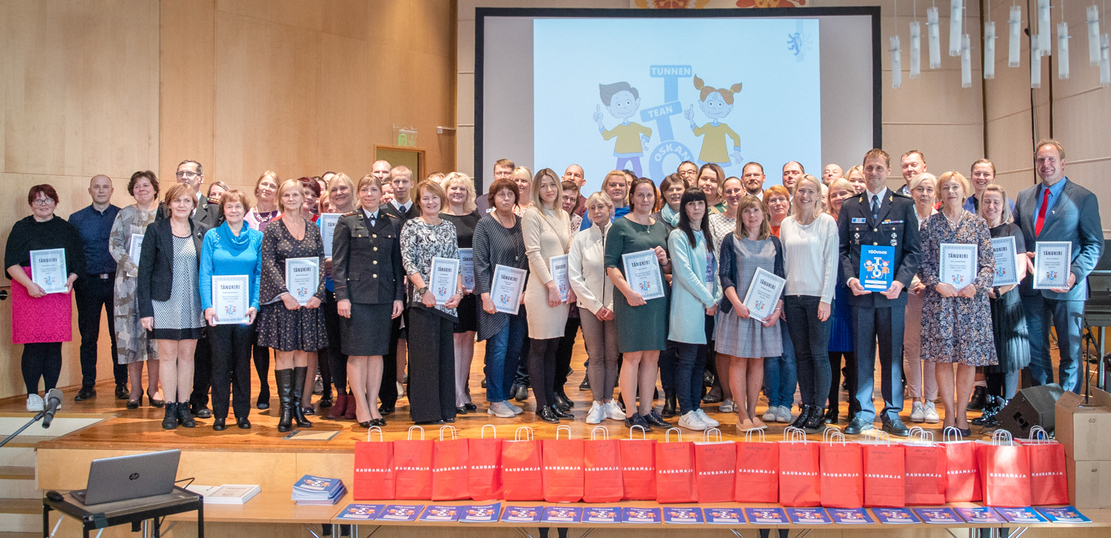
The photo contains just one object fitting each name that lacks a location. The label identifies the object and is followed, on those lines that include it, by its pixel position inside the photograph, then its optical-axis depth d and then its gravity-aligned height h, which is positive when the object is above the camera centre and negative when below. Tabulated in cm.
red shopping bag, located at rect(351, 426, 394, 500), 396 -95
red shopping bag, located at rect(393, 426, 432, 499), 396 -93
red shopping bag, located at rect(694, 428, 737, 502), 390 -93
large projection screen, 847 +204
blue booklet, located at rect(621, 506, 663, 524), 368 -110
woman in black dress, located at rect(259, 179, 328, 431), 452 -14
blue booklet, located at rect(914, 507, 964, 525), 368 -110
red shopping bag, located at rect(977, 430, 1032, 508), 387 -95
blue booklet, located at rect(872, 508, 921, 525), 368 -110
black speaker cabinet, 420 -70
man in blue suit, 485 +11
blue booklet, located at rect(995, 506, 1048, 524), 369 -110
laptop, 326 -82
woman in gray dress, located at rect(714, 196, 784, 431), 443 -15
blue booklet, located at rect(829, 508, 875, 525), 368 -110
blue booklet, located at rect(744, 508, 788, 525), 367 -110
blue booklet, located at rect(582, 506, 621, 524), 368 -110
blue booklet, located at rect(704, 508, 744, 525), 369 -110
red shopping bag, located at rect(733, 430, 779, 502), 389 -95
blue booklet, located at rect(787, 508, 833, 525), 366 -110
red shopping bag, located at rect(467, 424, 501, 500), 394 -93
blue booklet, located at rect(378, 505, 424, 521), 371 -109
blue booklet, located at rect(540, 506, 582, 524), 369 -110
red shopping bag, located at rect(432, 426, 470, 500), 394 -93
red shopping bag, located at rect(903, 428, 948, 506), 386 -94
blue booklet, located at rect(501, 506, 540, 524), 369 -109
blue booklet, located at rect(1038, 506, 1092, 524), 371 -111
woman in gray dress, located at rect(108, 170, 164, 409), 511 -1
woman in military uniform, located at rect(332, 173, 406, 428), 450 +1
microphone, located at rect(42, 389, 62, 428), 348 -53
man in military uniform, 440 +1
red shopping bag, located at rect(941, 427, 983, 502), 391 -95
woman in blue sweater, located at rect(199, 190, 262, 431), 450 -15
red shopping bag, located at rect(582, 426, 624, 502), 389 -93
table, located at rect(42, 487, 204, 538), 315 -93
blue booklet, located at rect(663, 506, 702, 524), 367 -110
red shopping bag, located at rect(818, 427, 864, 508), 384 -93
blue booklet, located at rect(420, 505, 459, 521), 372 -110
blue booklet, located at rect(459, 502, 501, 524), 369 -109
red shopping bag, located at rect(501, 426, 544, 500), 393 -94
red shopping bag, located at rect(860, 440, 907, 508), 384 -94
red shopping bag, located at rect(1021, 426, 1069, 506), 390 -95
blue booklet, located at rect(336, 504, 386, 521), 371 -109
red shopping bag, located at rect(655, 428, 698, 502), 389 -92
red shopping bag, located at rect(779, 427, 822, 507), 386 -94
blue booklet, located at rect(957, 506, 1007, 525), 369 -110
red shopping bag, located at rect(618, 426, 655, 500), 393 -93
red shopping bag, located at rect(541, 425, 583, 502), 391 -93
